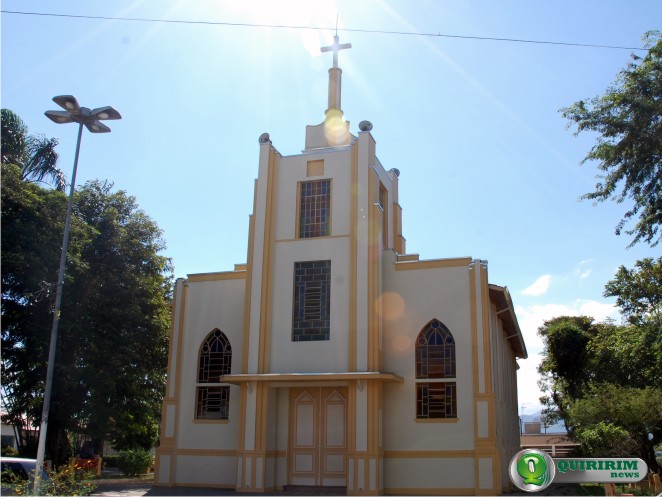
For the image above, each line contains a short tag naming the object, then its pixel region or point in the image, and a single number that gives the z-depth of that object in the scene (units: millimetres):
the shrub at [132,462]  26953
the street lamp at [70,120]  14500
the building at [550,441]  39638
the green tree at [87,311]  22453
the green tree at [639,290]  30844
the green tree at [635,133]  16719
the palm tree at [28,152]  25781
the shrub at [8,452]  29623
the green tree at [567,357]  43875
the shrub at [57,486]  10438
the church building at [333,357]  18156
